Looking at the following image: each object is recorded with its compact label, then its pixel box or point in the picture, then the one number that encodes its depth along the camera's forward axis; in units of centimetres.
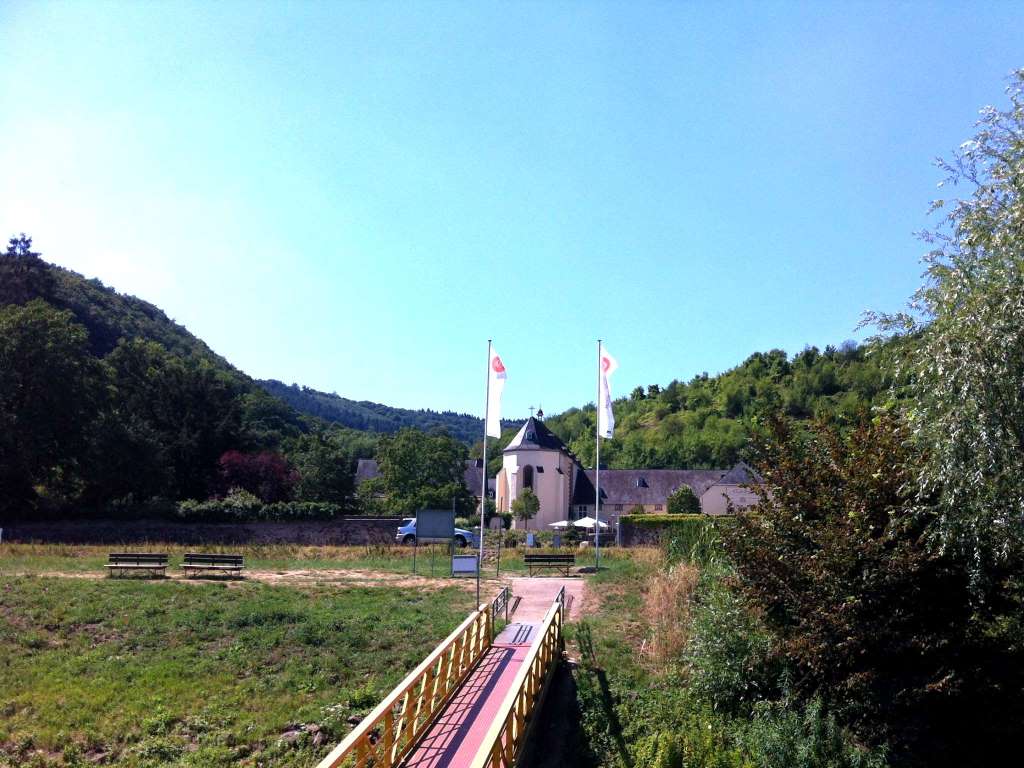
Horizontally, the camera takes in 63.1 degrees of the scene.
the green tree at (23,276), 6256
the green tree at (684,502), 6291
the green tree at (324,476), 5741
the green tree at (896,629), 1226
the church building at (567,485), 7162
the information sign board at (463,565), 2295
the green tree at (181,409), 5528
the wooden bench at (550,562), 2563
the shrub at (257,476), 5384
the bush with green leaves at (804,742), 1183
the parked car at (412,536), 3759
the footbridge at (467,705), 931
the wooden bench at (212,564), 2406
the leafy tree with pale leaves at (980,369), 930
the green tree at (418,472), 5403
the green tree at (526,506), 6625
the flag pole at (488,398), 2916
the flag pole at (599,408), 3052
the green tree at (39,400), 4341
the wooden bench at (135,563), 2391
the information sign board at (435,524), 1958
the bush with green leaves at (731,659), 1372
